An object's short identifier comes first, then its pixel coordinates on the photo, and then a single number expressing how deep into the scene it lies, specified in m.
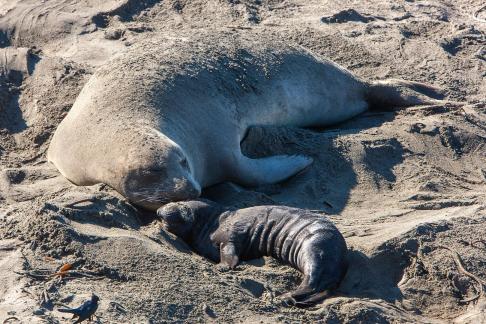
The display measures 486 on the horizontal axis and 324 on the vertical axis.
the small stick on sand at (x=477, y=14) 21.60
